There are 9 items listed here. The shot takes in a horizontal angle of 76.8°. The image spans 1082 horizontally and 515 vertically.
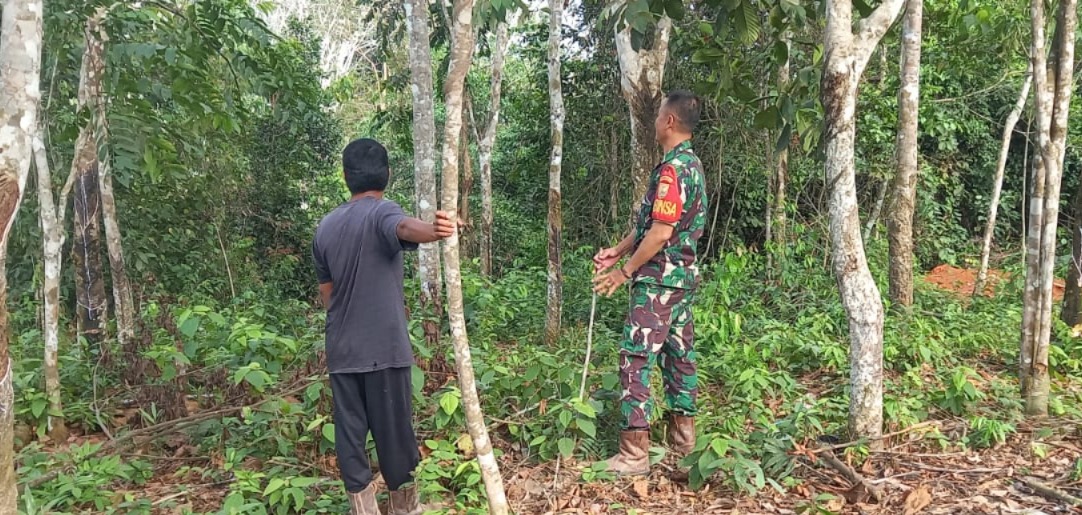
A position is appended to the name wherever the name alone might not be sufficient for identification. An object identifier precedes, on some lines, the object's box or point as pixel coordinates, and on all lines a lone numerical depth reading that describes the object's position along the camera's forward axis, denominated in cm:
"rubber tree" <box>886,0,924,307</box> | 555
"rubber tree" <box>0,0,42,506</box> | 212
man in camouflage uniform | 324
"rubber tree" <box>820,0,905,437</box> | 313
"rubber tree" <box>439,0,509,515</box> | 241
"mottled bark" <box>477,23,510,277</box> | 818
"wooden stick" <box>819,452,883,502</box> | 289
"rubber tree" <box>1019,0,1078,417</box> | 372
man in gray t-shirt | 271
